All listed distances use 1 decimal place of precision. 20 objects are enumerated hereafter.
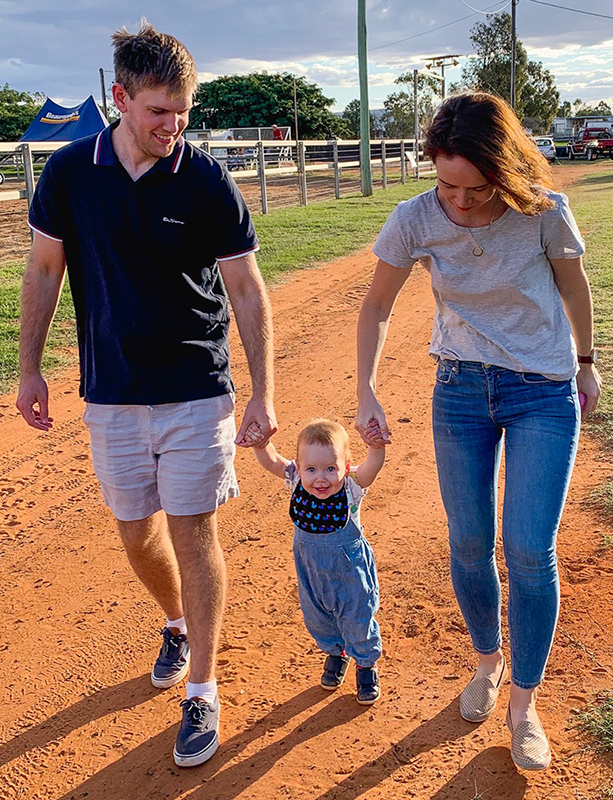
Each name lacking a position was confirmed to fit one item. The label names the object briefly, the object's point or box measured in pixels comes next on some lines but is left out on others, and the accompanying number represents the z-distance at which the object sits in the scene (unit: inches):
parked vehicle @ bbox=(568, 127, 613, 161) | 1876.2
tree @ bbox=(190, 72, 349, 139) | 2206.0
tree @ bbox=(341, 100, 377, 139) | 2375.7
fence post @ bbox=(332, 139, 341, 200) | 936.2
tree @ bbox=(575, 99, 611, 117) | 4311.5
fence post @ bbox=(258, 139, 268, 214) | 709.9
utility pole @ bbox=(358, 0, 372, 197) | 973.2
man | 111.4
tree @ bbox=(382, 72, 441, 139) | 2085.4
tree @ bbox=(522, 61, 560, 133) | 2598.4
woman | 98.0
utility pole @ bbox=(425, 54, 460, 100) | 1796.3
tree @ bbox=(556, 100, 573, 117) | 3907.2
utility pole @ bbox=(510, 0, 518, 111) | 2096.3
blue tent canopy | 846.5
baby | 115.4
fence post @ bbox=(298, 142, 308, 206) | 828.0
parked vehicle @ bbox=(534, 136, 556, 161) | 1728.6
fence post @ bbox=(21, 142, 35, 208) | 429.7
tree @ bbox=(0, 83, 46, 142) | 1918.1
